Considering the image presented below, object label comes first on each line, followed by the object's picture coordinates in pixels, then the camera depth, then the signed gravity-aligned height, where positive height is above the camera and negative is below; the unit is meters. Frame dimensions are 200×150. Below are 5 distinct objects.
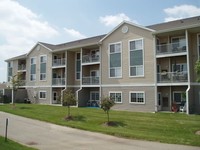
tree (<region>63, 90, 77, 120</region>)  19.38 -1.23
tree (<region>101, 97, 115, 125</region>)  17.16 -1.45
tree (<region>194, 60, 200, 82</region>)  13.83 +1.37
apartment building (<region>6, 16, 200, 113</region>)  21.44 +2.63
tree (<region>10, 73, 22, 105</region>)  28.22 +0.70
